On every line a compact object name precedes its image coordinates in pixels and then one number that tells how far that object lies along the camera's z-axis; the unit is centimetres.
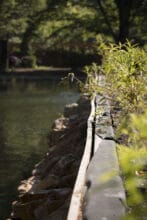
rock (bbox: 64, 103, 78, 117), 1654
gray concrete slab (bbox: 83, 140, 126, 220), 416
